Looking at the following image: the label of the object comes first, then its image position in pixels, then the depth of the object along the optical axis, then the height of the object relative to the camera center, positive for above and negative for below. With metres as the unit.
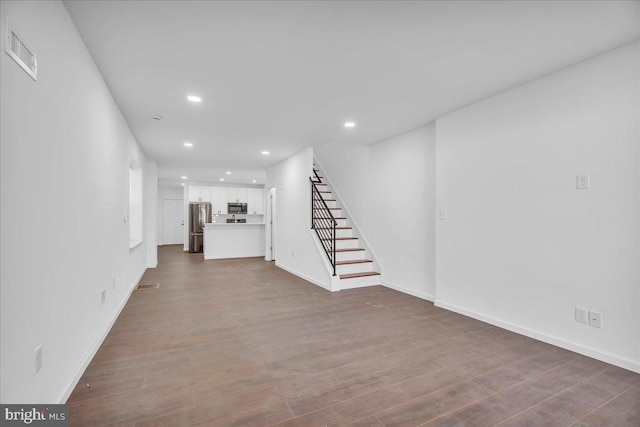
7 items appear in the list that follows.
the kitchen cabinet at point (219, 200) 11.21 +0.54
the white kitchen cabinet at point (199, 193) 10.94 +0.79
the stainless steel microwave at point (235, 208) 11.07 +0.23
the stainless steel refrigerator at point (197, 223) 10.50 -0.30
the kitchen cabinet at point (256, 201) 11.72 +0.50
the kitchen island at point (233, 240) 8.71 -0.77
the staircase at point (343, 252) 5.10 -0.71
